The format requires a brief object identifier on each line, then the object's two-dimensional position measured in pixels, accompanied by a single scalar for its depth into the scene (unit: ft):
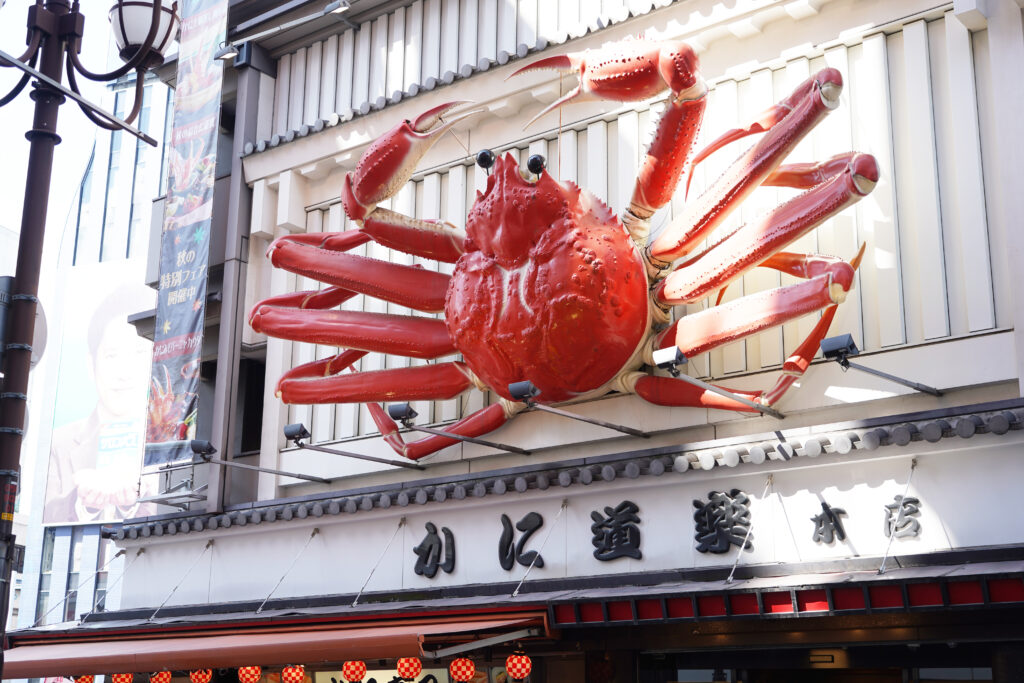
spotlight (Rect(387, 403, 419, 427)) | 32.53
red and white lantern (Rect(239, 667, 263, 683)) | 36.27
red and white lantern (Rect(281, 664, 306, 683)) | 35.65
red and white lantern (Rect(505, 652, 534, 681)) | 31.48
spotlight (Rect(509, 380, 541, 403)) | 29.14
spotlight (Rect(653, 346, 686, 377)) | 25.94
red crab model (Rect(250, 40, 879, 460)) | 28.68
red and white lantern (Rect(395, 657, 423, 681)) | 32.54
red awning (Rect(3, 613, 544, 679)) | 29.25
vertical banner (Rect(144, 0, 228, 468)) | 42.37
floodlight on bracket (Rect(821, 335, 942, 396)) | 25.04
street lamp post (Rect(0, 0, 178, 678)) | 22.40
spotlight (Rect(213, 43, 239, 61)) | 45.01
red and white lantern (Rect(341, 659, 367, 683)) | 33.09
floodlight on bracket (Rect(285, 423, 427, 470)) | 35.14
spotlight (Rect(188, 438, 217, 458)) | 38.24
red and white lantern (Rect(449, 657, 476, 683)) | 30.99
